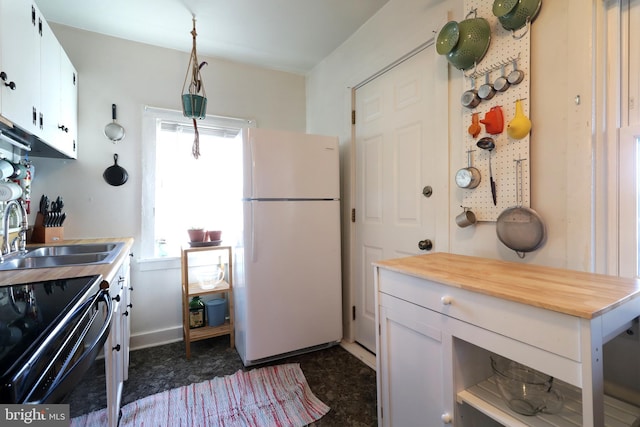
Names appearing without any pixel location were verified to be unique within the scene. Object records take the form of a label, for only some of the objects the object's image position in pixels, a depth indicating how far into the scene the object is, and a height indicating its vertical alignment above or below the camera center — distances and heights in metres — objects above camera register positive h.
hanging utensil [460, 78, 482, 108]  1.41 +0.56
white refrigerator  2.04 -0.25
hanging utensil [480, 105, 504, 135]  1.31 +0.42
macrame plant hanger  1.93 +0.76
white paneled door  1.75 +0.30
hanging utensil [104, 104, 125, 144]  2.28 +0.67
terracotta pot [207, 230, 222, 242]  2.43 -0.17
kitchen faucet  1.43 -0.10
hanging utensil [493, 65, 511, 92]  1.29 +0.58
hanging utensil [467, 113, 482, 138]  1.40 +0.42
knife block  1.95 -0.11
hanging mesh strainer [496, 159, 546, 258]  1.20 -0.06
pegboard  1.25 +0.44
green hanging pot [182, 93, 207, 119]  1.94 +0.74
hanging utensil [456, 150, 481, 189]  1.42 +0.18
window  2.42 +0.31
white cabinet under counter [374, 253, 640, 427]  0.73 -0.37
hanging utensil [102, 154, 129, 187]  2.28 +0.33
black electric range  0.48 -0.25
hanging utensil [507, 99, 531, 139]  1.22 +0.37
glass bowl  0.92 -0.60
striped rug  1.55 -1.10
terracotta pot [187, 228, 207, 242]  2.32 -0.15
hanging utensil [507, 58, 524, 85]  1.24 +0.59
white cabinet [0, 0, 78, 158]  1.20 +0.70
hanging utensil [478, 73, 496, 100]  1.34 +0.57
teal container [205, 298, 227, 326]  2.39 -0.81
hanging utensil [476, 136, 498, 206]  1.33 +0.31
